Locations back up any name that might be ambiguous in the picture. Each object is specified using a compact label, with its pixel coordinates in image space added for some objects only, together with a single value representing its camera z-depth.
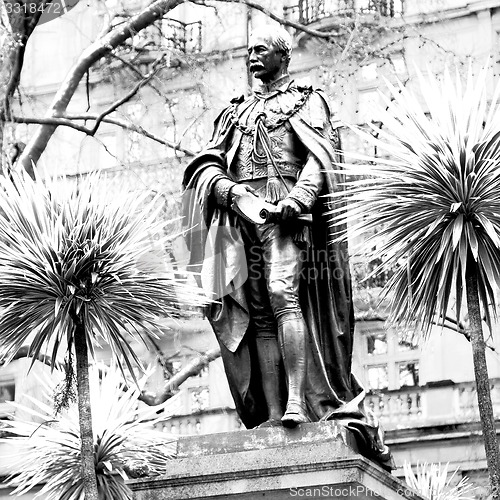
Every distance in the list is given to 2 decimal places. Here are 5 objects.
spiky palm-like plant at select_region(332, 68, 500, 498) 12.03
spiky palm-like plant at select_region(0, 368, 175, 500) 13.60
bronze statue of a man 10.84
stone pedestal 9.95
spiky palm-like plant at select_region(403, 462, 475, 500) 15.57
